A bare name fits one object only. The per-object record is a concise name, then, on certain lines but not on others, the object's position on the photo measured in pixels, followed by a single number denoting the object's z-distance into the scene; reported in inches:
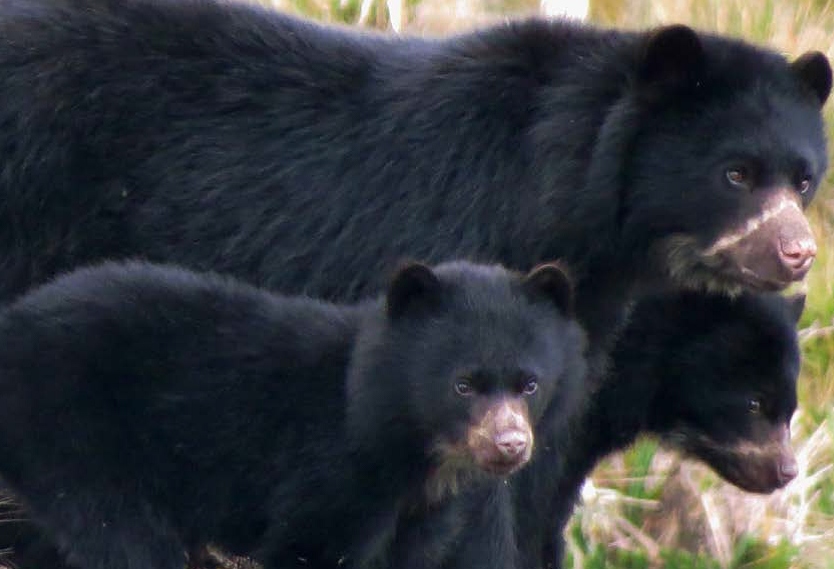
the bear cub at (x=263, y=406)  507.8
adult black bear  575.5
